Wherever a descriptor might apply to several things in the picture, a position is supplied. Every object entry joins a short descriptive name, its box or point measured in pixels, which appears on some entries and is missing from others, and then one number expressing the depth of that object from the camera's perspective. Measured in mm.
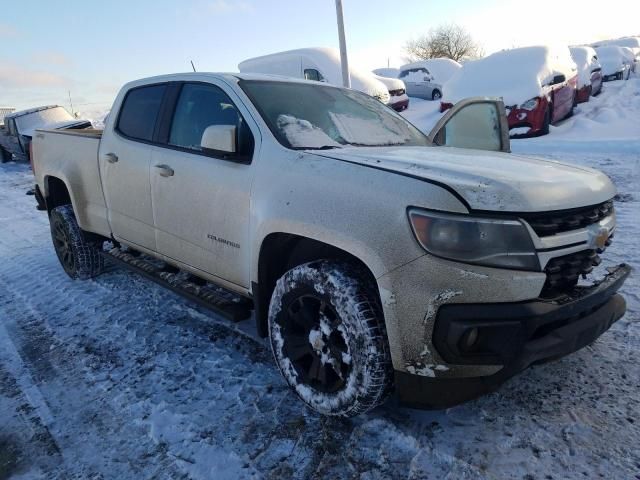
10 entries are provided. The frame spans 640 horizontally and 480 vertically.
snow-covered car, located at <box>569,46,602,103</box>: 12969
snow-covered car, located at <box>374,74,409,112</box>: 16641
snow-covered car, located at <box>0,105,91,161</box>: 13578
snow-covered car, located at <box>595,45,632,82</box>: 22391
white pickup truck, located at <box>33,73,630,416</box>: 1793
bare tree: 46656
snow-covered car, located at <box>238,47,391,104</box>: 13516
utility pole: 11297
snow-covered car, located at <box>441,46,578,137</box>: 9344
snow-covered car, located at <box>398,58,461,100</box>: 20188
